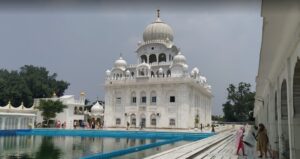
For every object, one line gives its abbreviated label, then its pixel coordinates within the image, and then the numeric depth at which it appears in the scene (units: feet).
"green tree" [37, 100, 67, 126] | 113.29
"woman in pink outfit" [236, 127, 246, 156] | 31.22
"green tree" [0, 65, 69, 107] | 143.13
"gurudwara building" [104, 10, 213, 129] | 106.22
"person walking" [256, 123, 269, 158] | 27.76
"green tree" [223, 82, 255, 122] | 180.55
